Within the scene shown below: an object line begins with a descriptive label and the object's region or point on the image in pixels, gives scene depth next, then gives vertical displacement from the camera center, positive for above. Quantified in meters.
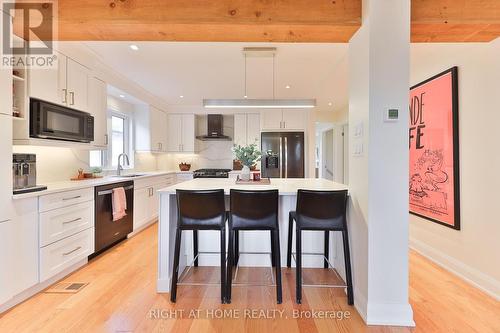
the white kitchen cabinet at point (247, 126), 5.87 +0.94
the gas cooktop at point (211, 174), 5.45 -0.19
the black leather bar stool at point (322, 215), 2.00 -0.41
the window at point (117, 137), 4.43 +0.54
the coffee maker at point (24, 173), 2.11 -0.06
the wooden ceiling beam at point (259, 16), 1.93 +1.22
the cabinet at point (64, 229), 2.21 -0.63
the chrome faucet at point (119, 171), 4.06 -0.09
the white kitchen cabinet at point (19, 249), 1.88 -0.67
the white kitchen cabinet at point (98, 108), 3.26 +0.80
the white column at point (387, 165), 1.79 +0.00
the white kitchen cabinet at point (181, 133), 5.91 +0.79
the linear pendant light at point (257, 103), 3.19 +0.81
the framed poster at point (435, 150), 2.62 +0.18
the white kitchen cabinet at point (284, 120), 5.63 +1.05
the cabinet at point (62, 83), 2.45 +0.91
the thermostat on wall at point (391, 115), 1.79 +0.37
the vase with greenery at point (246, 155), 2.91 +0.12
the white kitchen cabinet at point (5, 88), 1.93 +0.63
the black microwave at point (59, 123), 2.34 +0.47
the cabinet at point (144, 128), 4.94 +0.76
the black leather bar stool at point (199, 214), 2.00 -0.40
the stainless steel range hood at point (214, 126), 5.82 +0.94
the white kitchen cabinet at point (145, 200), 3.86 -0.57
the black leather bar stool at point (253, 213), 1.99 -0.39
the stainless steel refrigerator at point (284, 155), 5.46 +0.23
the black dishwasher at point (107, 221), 2.90 -0.71
